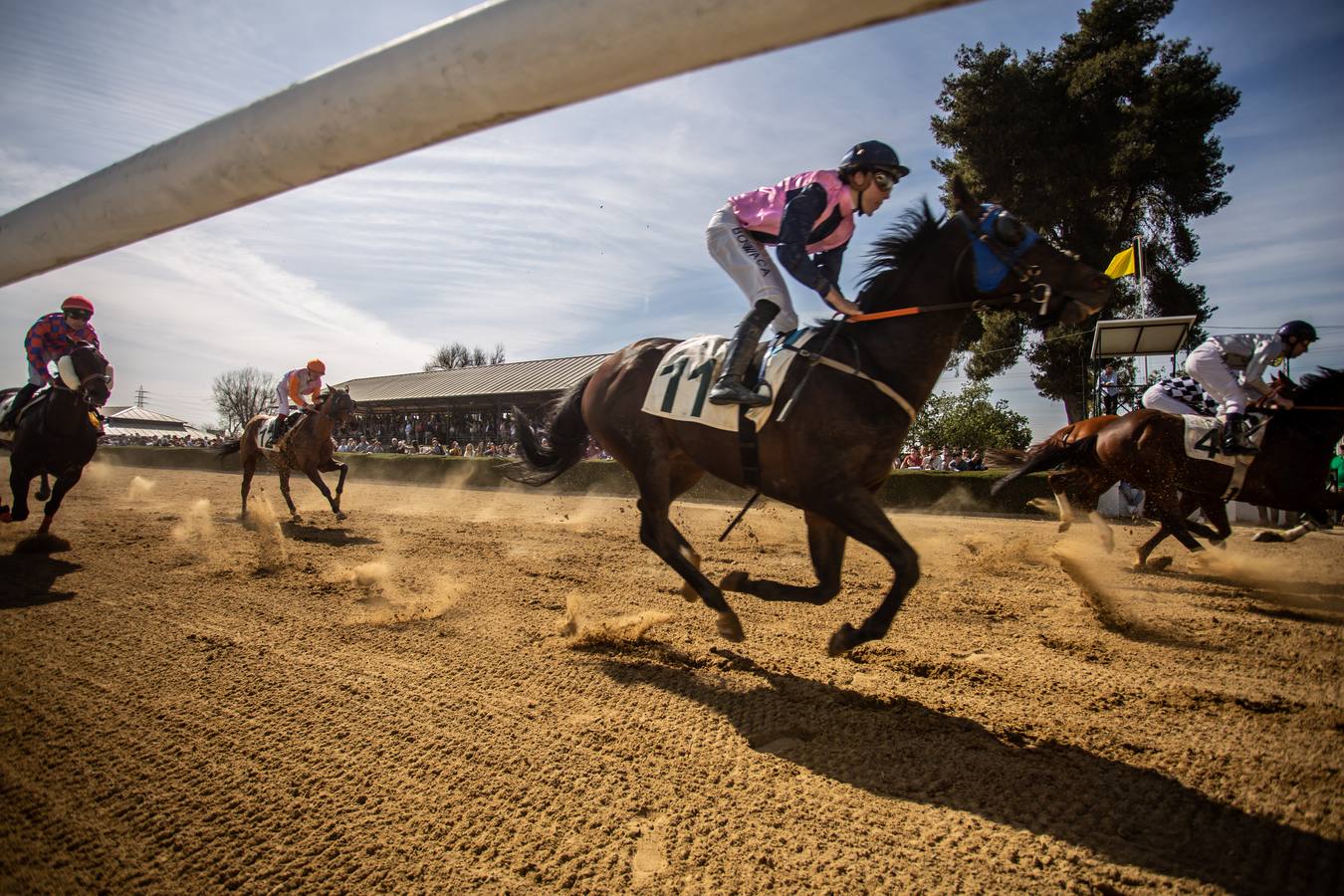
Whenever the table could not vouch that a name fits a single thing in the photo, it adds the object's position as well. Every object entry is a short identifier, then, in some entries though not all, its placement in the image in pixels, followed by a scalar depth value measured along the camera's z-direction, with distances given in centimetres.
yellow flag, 1358
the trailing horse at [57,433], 668
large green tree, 1827
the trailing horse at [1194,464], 588
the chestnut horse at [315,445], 1039
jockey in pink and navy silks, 357
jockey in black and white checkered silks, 599
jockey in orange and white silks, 1069
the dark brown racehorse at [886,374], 329
